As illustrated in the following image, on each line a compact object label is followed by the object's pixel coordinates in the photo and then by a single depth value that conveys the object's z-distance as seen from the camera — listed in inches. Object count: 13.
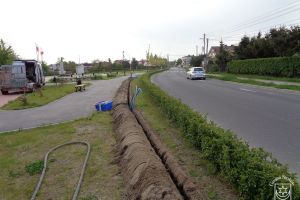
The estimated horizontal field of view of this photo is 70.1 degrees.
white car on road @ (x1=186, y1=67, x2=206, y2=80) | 1034.6
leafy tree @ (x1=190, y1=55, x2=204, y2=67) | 2385.7
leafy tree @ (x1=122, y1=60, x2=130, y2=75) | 2818.5
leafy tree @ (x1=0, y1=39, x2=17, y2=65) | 897.3
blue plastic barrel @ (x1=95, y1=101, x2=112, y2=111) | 370.5
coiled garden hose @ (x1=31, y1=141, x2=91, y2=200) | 136.2
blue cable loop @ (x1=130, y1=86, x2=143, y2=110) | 347.4
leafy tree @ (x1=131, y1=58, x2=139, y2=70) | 3014.2
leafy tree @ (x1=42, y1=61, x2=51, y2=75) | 1924.0
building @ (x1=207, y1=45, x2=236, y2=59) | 3131.8
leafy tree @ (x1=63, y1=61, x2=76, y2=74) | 2194.1
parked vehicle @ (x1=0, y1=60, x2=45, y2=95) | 677.2
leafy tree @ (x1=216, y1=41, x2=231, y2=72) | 1436.1
